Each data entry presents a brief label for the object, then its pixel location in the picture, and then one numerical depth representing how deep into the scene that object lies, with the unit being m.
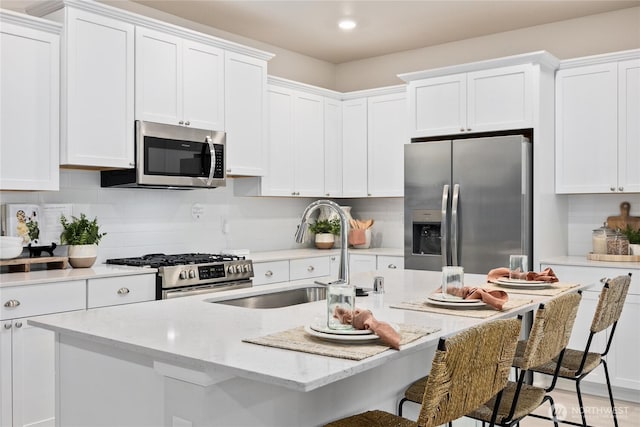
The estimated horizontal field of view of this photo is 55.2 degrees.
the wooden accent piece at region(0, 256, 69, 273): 3.41
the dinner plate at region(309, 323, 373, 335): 1.63
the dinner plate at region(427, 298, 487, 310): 2.19
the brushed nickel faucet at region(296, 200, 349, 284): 2.31
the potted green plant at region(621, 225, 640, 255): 4.25
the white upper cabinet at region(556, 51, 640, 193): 4.30
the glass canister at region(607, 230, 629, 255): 4.30
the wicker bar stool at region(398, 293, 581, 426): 2.00
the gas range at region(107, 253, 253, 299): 3.76
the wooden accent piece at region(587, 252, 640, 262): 4.21
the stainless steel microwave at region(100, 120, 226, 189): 3.93
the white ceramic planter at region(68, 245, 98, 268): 3.71
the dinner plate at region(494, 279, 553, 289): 2.72
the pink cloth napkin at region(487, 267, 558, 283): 2.80
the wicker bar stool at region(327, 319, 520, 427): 1.48
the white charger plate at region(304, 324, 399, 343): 1.61
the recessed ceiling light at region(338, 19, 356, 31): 4.94
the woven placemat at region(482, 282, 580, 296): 2.62
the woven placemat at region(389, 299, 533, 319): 2.09
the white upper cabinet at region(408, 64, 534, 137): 4.46
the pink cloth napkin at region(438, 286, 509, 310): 2.16
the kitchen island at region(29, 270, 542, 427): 1.47
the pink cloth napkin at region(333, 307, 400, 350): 1.58
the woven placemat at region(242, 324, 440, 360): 1.50
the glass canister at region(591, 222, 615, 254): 4.40
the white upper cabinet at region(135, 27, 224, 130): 3.96
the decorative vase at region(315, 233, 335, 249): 5.66
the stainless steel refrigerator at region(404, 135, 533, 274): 4.32
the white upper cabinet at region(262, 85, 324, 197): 5.10
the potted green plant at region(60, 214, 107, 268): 3.71
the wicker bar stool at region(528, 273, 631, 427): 2.57
